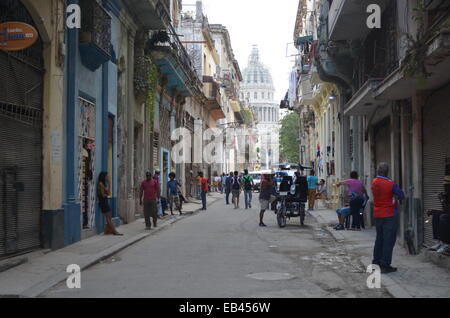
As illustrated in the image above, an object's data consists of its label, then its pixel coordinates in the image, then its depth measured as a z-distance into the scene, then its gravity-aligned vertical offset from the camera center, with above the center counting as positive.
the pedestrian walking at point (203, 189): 29.05 -0.47
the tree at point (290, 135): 95.56 +6.25
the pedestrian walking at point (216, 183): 56.28 -0.40
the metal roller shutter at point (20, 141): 11.30 +0.70
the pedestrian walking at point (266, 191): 20.03 -0.40
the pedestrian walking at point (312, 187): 26.69 -0.37
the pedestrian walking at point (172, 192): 24.42 -0.50
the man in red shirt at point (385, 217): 10.17 -0.61
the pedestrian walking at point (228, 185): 33.42 -0.34
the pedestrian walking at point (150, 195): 18.53 -0.46
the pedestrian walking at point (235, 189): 29.98 -0.49
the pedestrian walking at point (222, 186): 48.47 -0.58
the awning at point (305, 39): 32.16 +6.76
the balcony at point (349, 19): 15.86 +4.12
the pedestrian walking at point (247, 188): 30.31 -0.45
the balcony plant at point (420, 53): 9.84 +1.90
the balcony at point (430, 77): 9.13 +1.69
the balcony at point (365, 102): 14.52 +1.90
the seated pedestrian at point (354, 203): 17.36 -0.67
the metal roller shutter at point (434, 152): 11.48 +0.46
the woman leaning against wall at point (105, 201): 16.14 -0.54
